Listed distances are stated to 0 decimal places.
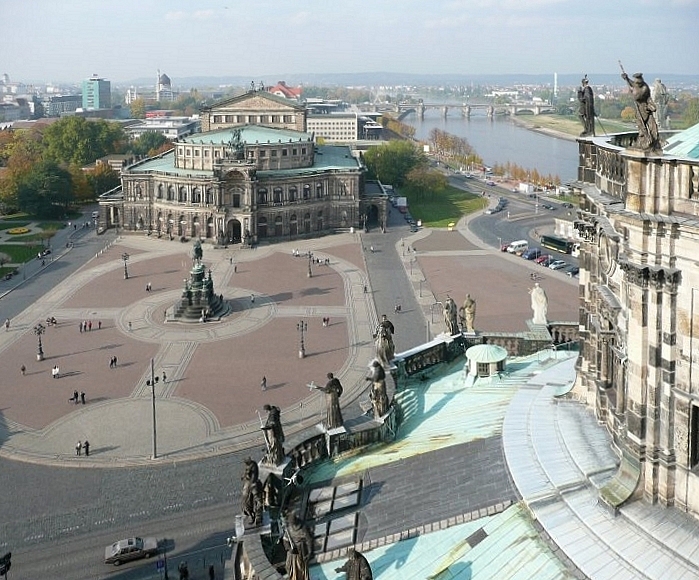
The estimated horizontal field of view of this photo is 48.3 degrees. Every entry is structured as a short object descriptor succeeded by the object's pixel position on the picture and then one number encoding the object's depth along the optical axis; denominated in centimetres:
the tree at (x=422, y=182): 14600
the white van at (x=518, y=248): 9943
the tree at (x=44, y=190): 12594
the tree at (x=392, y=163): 15138
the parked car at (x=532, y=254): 9681
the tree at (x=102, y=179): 14275
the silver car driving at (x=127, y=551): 3350
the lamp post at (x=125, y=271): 8836
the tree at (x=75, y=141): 17125
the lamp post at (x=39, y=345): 6144
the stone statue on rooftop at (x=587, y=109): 1975
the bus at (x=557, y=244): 9956
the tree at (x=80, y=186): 13688
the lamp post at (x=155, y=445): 4373
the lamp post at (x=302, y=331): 6156
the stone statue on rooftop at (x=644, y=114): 1386
